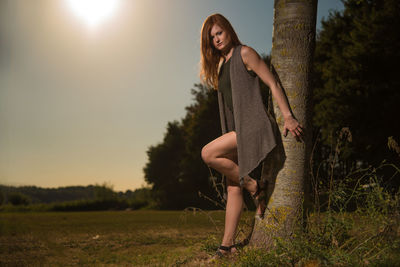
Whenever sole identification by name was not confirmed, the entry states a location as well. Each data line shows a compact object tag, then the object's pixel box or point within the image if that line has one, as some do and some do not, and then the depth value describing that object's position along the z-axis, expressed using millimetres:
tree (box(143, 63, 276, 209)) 23094
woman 3904
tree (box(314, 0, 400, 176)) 13914
